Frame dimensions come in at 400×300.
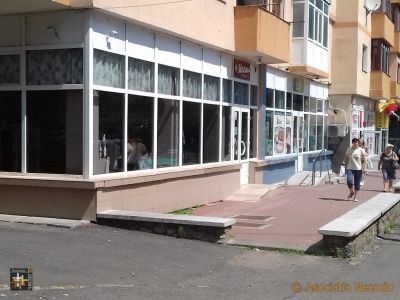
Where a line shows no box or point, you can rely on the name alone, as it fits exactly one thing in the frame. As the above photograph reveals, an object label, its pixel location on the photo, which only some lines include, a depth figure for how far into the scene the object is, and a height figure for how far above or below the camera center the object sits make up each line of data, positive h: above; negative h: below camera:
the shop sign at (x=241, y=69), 17.02 +1.93
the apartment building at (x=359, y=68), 28.19 +3.39
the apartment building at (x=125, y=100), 10.60 +0.69
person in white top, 15.71 -0.80
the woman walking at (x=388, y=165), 18.00 -0.91
